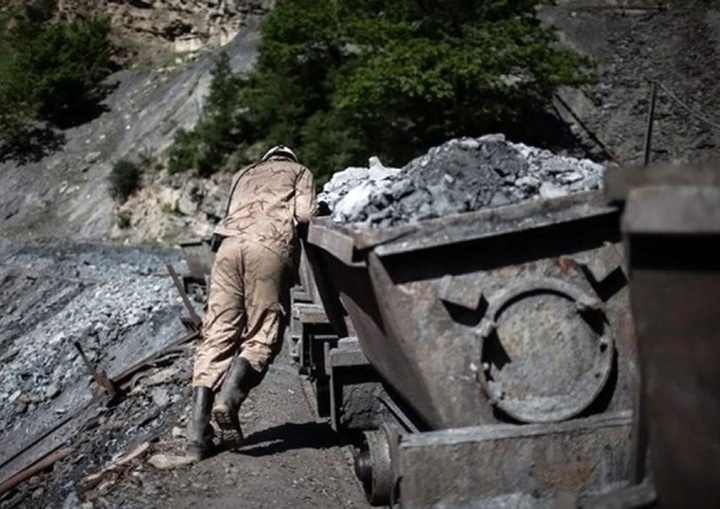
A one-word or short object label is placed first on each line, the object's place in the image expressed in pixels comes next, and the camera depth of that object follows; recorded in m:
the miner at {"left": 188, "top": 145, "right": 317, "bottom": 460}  5.62
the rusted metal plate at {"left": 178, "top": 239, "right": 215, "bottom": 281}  12.56
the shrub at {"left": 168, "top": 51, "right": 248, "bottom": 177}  26.34
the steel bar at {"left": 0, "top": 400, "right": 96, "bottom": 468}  9.05
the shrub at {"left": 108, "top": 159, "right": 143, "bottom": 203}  27.75
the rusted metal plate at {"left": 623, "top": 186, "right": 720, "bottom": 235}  2.24
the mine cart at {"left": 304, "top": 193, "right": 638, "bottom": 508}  3.70
